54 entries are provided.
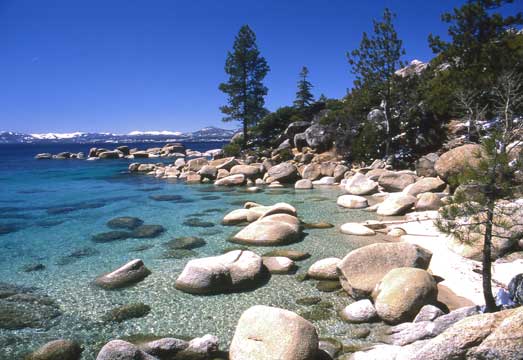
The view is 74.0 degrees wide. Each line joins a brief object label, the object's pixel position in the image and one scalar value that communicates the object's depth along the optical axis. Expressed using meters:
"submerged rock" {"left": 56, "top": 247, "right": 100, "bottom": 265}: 11.44
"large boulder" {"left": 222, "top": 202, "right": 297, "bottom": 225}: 14.88
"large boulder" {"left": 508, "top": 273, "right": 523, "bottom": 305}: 5.70
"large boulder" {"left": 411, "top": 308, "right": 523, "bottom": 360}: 3.97
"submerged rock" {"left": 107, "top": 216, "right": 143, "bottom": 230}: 15.91
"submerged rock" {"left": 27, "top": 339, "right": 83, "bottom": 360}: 6.01
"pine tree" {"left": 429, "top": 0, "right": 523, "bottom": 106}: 24.08
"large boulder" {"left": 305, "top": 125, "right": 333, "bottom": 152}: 37.25
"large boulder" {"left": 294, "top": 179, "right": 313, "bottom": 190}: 25.47
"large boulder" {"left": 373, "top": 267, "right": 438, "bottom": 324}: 6.80
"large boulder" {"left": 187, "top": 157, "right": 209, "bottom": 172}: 37.41
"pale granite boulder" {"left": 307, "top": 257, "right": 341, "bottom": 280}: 9.07
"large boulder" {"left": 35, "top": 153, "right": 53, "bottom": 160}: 75.06
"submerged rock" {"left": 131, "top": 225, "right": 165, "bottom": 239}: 14.19
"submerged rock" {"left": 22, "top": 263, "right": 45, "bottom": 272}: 10.78
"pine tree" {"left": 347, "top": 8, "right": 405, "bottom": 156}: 27.52
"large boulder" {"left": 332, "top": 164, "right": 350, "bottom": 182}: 26.91
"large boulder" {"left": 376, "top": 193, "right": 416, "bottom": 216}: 15.66
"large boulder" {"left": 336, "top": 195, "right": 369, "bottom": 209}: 17.84
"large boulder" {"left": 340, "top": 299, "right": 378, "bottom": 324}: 7.02
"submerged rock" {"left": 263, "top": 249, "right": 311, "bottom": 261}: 10.73
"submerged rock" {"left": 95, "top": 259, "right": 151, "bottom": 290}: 9.17
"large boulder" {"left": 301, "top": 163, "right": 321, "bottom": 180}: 28.62
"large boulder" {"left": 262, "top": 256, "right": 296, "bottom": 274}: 9.65
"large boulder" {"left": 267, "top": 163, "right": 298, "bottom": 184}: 28.05
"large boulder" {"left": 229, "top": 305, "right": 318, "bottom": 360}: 5.51
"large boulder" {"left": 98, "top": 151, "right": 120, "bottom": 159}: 71.62
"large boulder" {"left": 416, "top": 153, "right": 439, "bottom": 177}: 21.81
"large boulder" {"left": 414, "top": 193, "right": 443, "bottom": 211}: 15.29
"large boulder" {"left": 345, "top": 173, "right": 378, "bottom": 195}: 21.25
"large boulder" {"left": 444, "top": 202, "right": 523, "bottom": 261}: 9.14
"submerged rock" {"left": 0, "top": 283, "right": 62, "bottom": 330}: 7.46
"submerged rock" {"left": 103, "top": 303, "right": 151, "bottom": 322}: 7.54
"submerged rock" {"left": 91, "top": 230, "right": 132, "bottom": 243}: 13.90
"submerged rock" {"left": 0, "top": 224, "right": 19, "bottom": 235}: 15.92
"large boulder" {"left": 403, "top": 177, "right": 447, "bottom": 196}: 17.77
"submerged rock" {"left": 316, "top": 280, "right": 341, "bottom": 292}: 8.56
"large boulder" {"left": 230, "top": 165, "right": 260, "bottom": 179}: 29.60
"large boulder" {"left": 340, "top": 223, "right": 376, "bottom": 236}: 12.96
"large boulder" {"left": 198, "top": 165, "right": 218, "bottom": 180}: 32.00
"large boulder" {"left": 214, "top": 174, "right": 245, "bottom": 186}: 28.20
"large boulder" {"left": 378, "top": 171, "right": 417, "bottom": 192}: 21.13
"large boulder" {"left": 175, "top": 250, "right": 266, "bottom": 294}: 8.52
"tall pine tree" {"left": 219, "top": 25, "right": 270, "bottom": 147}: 44.91
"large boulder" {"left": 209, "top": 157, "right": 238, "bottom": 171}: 32.94
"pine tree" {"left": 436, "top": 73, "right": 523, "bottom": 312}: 5.52
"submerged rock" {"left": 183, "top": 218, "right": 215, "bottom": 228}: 15.57
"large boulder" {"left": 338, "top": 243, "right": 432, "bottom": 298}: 8.02
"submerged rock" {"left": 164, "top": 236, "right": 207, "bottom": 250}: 12.45
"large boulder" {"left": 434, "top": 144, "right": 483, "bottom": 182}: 16.71
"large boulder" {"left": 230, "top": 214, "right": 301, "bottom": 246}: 12.29
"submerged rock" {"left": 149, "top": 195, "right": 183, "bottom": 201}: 23.08
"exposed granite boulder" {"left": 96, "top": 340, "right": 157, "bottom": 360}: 5.45
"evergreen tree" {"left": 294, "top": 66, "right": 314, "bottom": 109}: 53.69
